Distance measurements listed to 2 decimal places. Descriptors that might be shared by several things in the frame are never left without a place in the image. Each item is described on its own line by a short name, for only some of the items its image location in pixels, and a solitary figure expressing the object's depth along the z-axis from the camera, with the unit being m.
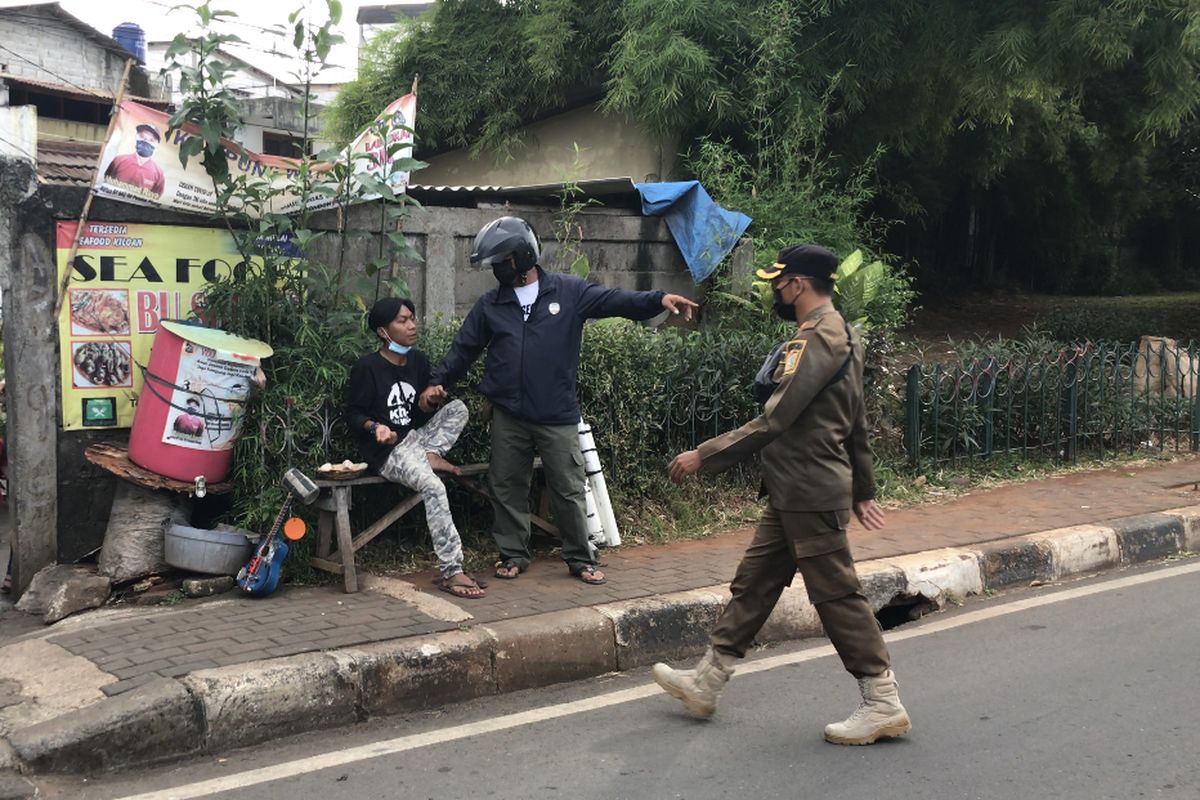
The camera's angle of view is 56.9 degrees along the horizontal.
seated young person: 5.22
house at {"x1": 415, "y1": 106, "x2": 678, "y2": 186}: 12.43
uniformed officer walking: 3.82
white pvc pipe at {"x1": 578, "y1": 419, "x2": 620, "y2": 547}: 6.02
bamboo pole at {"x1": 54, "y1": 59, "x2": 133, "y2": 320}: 5.31
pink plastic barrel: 5.20
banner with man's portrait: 5.38
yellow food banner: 5.42
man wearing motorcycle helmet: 5.34
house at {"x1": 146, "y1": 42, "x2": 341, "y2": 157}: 25.75
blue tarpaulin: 8.09
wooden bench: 5.16
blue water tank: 30.11
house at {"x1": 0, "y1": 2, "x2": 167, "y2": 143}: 24.42
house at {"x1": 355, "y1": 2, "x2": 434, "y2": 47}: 52.94
